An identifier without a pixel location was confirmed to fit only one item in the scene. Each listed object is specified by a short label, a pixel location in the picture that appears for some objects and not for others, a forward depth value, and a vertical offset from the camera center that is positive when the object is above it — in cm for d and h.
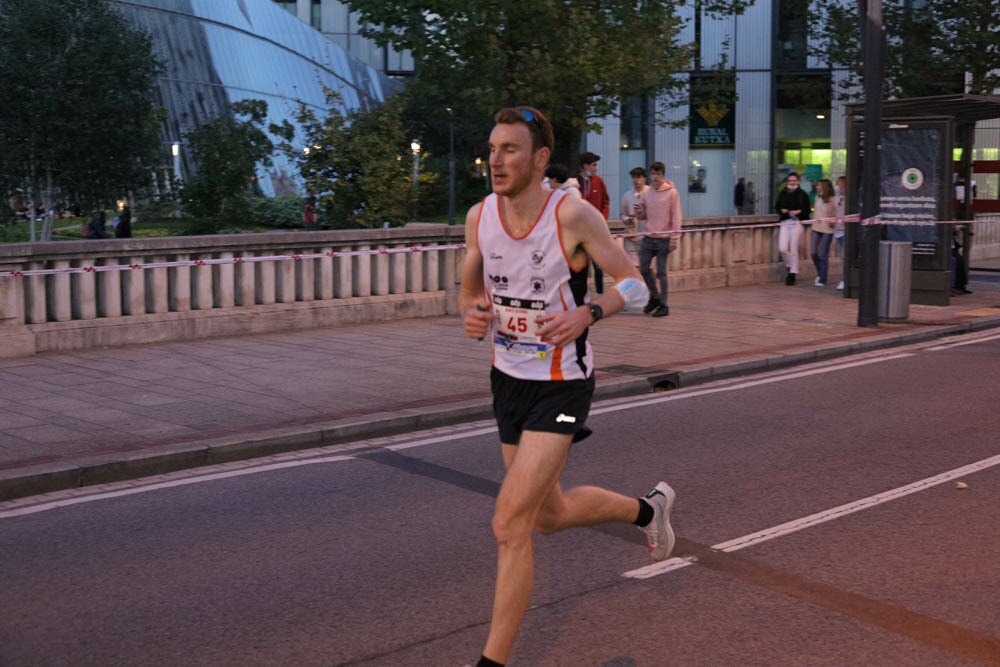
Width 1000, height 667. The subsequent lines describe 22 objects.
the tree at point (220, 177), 1884 +48
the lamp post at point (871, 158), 1490 +55
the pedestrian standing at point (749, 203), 3817 +11
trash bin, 1549 -88
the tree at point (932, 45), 3120 +401
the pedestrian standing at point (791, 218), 2052 -18
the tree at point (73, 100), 2828 +248
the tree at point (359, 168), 1683 +54
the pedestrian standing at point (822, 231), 2033 -39
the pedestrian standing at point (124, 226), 2745 -33
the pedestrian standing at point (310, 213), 1808 -5
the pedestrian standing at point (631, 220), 1781 -17
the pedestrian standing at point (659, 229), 1597 -27
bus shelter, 1778 +37
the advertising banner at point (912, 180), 1792 +36
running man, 440 -35
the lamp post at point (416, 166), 1818 +61
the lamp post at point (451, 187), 3878 +66
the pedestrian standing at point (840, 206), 2027 +0
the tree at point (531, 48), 2080 +264
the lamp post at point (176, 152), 3572 +163
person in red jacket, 1675 +31
